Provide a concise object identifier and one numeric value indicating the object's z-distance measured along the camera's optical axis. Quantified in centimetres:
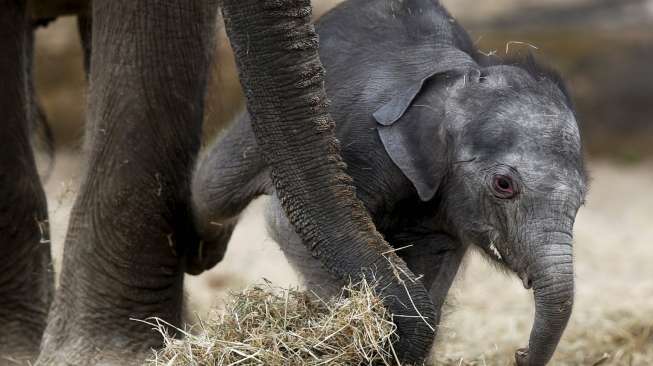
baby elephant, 794
